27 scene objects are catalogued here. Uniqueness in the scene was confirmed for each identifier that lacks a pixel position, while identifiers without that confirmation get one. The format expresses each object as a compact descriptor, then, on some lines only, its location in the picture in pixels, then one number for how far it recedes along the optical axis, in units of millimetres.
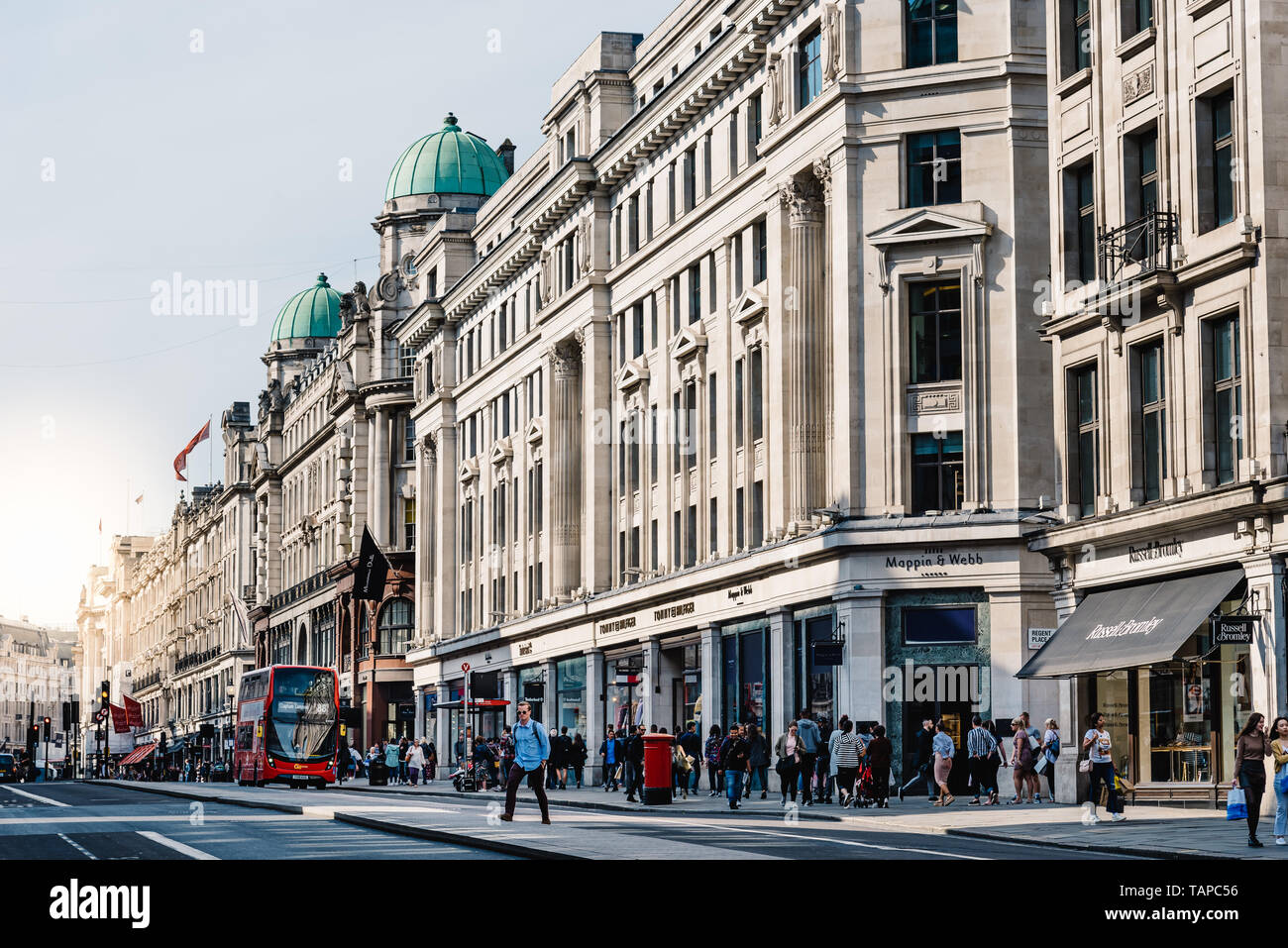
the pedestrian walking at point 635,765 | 46312
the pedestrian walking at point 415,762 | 69812
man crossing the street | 30078
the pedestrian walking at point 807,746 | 41094
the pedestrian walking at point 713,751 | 47438
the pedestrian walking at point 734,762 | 40062
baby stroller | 39906
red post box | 41656
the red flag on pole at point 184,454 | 136000
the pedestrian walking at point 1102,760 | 31891
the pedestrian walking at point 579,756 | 59188
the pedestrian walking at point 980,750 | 41125
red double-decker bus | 64875
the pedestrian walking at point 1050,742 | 39062
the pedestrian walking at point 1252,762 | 24969
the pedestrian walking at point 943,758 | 39719
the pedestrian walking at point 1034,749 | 39600
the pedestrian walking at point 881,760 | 39562
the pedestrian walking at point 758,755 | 43906
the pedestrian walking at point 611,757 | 55594
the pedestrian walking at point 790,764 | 40750
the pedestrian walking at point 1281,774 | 24472
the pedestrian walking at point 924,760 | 42544
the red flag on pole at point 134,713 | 145000
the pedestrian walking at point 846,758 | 40281
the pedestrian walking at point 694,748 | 48719
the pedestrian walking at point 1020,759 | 39031
